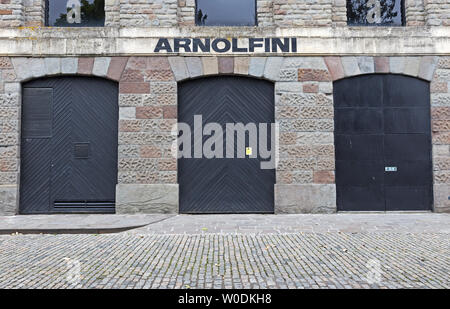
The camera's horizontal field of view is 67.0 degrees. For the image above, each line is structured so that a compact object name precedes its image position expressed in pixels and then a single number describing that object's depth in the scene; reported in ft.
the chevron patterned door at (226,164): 29.73
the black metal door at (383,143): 29.81
